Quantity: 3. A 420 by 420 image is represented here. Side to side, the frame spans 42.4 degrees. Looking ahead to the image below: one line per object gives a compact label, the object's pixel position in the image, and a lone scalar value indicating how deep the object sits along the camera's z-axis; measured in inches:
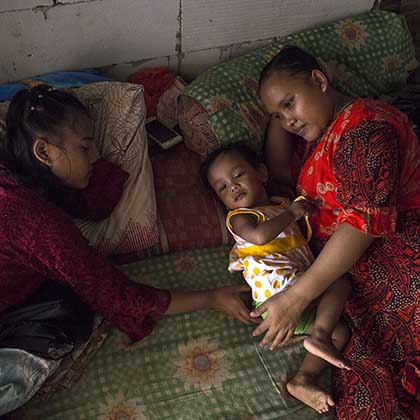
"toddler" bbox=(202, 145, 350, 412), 59.6
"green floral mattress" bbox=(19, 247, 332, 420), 57.0
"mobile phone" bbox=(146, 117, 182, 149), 76.5
